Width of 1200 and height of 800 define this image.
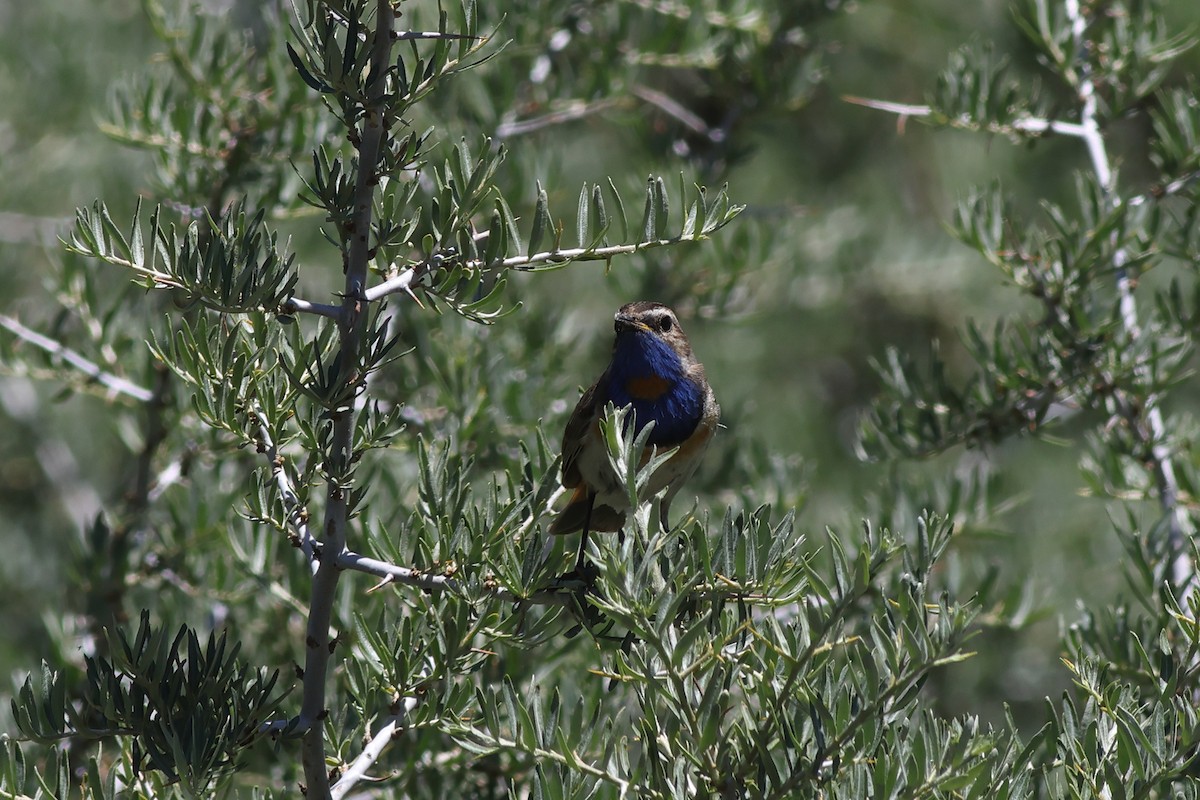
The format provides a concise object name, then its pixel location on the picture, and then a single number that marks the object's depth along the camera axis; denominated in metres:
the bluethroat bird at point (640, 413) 6.24
